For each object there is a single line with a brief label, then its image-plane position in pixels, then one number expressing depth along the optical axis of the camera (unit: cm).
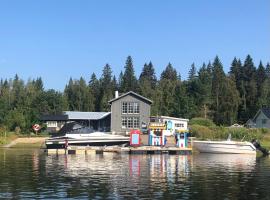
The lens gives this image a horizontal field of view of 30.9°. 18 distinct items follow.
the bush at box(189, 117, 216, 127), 8727
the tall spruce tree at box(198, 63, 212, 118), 12050
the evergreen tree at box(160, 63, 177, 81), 17362
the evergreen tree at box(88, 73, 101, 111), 14338
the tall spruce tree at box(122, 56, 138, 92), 14525
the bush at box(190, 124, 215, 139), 7394
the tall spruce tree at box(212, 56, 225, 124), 11725
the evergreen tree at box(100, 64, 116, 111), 13062
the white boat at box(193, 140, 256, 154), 6248
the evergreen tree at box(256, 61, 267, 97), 14120
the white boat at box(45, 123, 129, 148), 6275
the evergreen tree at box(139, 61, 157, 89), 17625
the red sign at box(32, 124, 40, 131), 8279
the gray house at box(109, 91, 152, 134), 8575
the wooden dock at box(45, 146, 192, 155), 6050
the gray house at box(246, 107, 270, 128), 10769
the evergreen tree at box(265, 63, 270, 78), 17101
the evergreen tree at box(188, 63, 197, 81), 17838
